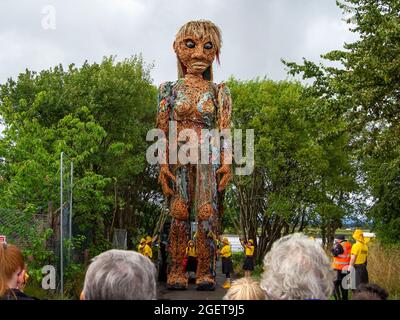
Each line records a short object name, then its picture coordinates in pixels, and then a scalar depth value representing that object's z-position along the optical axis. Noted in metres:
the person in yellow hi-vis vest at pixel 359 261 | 9.62
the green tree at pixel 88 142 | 11.73
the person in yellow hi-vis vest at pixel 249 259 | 15.29
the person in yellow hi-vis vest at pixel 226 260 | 13.73
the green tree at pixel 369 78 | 11.47
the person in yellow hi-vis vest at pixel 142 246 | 13.34
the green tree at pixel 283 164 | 21.64
